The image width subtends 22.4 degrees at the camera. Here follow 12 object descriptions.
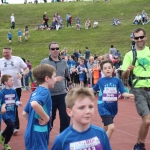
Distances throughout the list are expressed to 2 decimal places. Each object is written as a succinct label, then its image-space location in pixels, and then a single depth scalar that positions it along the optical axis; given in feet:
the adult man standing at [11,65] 27.76
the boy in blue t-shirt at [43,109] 15.83
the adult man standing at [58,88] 23.21
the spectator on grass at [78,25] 131.43
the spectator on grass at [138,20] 123.95
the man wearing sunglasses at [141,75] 21.22
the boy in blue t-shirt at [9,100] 24.59
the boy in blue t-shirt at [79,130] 10.99
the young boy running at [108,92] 22.03
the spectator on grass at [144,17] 122.21
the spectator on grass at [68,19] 137.37
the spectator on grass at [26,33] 123.57
